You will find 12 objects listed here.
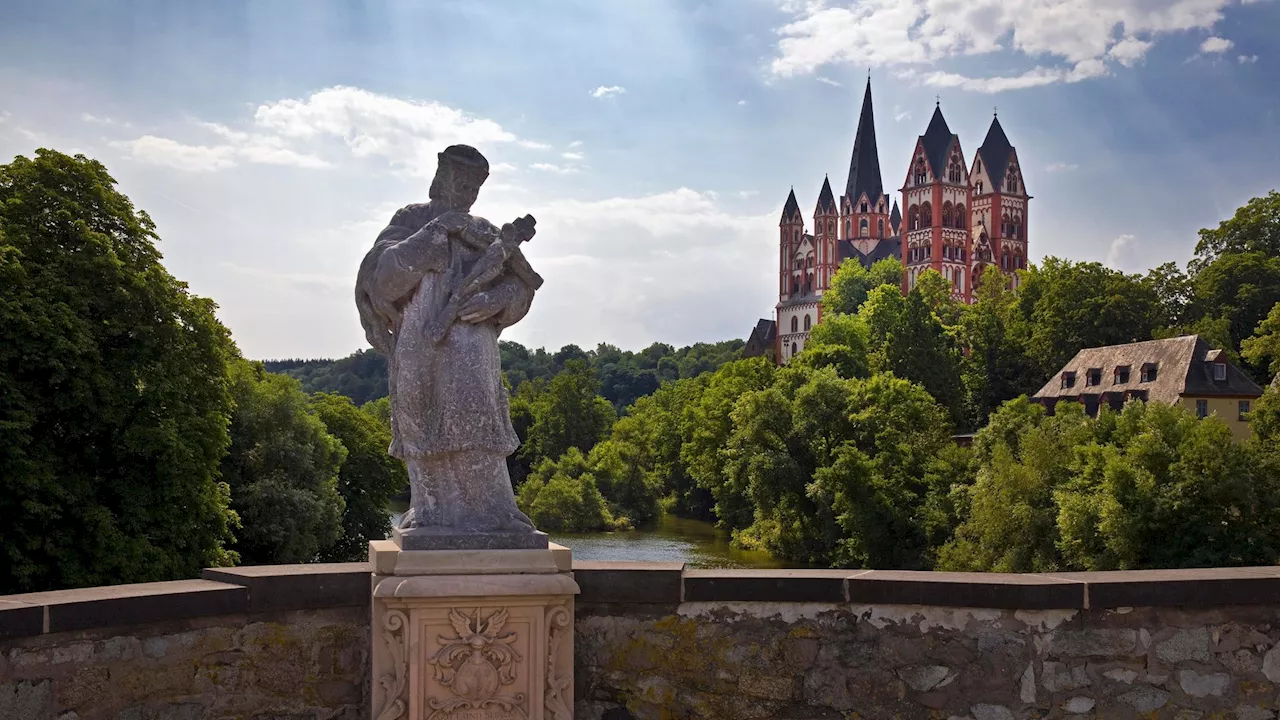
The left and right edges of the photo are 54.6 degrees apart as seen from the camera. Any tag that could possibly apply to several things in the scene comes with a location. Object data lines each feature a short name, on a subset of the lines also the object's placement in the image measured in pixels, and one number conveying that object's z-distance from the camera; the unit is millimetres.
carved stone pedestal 5281
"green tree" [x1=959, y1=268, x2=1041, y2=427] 62156
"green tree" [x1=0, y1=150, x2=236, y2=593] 16766
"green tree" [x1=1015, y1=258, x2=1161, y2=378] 58562
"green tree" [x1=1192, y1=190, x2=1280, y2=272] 55719
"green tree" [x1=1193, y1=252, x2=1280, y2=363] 52438
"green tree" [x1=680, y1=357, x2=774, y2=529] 50469
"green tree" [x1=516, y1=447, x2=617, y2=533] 58000
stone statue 5473
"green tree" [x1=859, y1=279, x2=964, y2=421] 58000
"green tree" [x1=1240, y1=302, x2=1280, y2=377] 36531
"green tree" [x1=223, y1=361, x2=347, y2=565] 26891
